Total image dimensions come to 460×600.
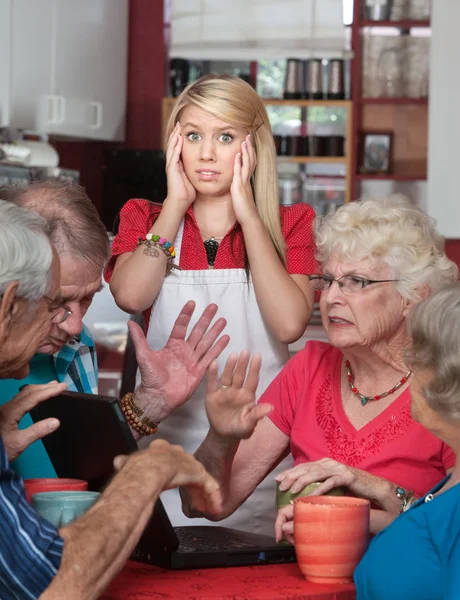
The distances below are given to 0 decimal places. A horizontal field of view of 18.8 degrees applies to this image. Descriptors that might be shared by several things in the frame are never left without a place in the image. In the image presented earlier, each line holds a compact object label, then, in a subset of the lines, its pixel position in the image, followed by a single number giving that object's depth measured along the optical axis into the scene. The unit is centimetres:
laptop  190
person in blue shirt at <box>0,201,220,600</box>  171
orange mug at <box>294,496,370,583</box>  184
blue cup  182
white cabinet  455
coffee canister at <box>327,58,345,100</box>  662
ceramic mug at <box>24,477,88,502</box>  189
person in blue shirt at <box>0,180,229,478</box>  227
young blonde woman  251
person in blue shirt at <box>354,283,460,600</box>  175
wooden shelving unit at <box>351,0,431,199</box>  679
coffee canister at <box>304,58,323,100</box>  656
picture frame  685
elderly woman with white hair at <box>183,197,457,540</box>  218
